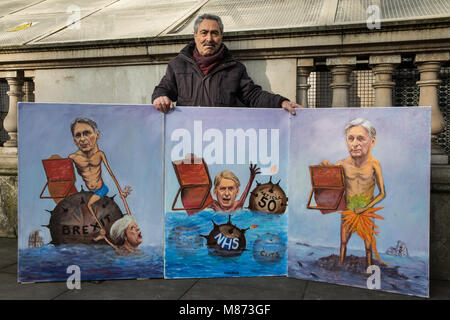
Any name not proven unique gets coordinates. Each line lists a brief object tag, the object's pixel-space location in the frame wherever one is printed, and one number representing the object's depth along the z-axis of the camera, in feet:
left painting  10.15
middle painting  10.37
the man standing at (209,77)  10.85
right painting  9.61
